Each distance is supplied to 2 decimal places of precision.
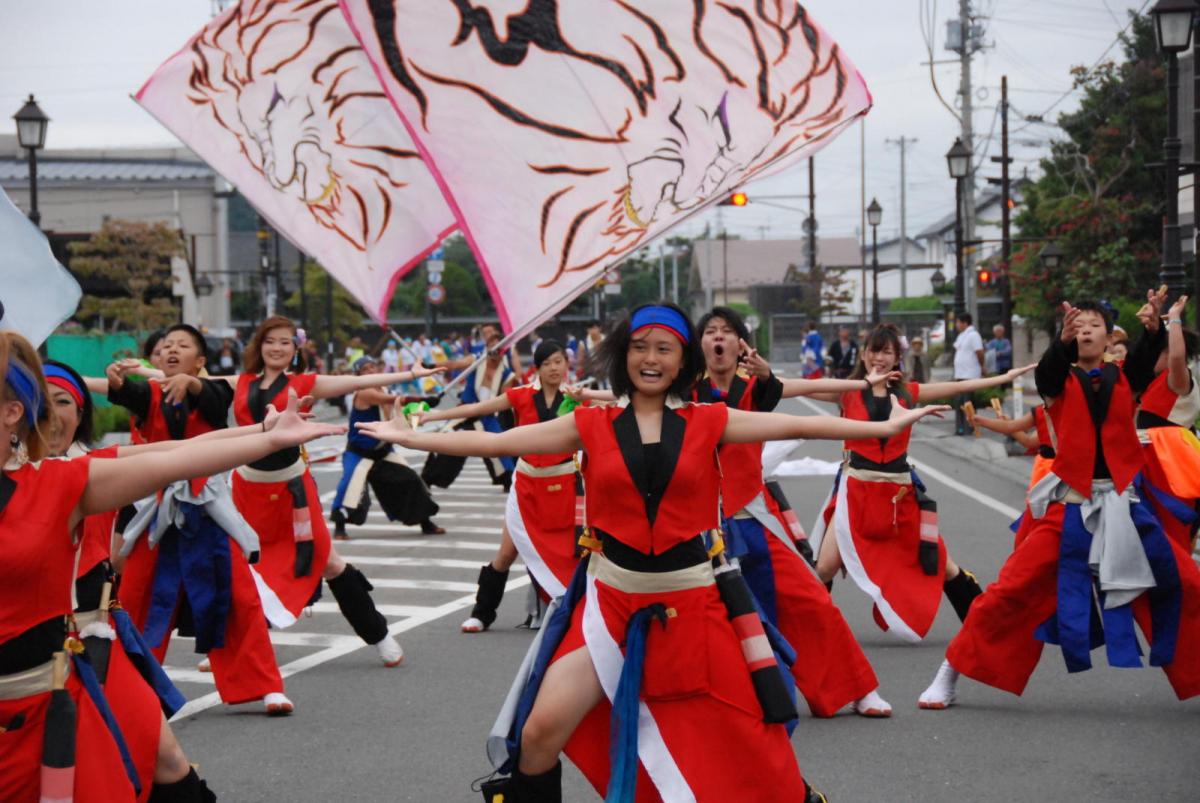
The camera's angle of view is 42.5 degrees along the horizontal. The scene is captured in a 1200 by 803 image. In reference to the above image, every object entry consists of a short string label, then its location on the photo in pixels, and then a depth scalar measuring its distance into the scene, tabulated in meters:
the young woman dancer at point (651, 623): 4.72
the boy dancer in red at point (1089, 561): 6.99
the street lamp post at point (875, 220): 44.16
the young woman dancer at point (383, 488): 15.18
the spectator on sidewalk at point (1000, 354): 30.84
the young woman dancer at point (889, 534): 8.59
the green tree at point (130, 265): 43.28
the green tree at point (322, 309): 56.77
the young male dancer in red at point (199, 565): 7.38
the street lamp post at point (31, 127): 20.34
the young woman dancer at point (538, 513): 9.30
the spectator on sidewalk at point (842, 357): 36.97
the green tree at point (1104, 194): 36.25
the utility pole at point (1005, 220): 32.28
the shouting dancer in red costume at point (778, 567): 7.09
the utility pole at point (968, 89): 42.44
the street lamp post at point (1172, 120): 16.06
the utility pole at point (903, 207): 88.69
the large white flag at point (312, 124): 7.55
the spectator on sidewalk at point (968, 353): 25.56
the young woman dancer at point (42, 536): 4.01
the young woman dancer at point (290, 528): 8.33
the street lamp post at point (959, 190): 29.67
